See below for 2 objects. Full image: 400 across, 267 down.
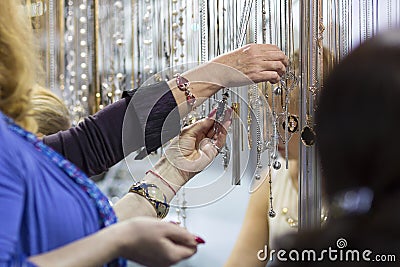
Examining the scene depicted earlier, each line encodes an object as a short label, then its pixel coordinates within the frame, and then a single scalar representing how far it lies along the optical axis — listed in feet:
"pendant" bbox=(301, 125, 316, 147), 4.92
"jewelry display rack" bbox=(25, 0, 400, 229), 4.97
